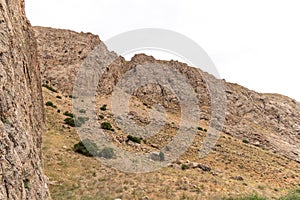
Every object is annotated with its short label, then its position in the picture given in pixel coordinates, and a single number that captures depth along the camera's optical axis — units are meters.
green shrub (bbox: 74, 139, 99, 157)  31.67
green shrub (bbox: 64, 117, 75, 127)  40.88
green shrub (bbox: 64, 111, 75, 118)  45.00
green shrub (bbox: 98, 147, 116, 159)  32.15
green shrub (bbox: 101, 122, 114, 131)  44.40
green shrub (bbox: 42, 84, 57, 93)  58.83
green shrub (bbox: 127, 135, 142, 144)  42.56
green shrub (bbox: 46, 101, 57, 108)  46.25
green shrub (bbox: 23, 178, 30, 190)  12.43
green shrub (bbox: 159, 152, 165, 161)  38.01
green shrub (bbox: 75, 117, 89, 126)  42.58
